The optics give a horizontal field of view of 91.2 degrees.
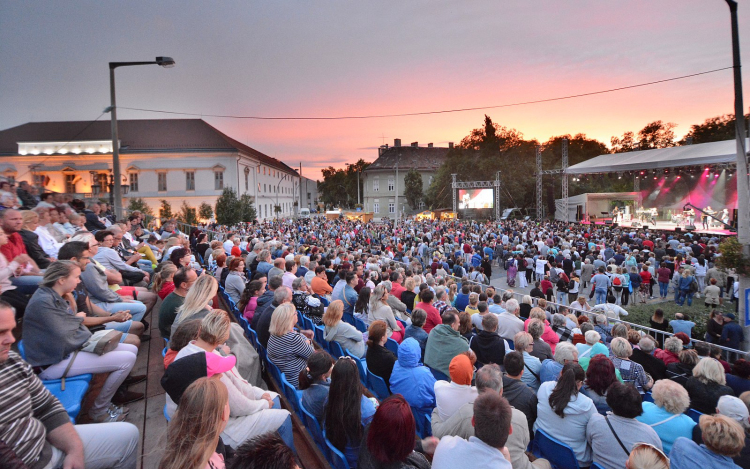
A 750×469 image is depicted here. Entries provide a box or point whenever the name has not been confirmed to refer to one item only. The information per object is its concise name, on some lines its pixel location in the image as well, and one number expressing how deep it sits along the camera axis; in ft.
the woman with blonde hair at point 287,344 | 12.17
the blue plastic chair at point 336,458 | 8.45
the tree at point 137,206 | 90.49
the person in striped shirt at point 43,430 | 6.25
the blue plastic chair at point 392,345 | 16.31
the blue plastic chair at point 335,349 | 15.65
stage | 80.73
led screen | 127.65
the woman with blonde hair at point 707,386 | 12.39
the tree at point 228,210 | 95.76
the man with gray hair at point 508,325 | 18.99
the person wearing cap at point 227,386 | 8.23
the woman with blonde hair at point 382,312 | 18.11
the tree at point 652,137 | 175.73
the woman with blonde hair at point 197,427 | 5.62
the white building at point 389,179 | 189.16
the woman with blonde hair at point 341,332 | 15.15
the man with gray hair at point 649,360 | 15.20
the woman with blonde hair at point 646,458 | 7.28
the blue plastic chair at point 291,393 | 11.29
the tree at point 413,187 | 184.55
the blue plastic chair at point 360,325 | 20.02
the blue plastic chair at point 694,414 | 12.32
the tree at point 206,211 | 107.65
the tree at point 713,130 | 148.87
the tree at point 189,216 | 100.86
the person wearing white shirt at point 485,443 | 7.00
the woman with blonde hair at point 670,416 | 10.12
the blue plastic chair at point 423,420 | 11.92
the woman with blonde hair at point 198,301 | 11.75
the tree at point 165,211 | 107.86
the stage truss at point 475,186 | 124.81
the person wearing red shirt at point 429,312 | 18.62
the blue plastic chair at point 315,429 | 9.62
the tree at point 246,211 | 99.35
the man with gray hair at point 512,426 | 8.61
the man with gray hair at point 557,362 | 12.73
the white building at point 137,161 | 120.47
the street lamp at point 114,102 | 27.48
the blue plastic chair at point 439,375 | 14.07
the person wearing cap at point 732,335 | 23.00
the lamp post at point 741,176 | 23.44
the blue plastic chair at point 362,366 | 14.34
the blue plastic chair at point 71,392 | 8.93
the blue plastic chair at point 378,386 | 12.91
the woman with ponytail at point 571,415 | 10.04
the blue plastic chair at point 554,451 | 9.48
